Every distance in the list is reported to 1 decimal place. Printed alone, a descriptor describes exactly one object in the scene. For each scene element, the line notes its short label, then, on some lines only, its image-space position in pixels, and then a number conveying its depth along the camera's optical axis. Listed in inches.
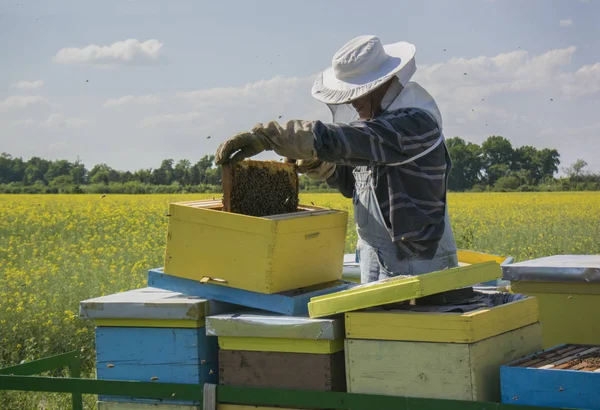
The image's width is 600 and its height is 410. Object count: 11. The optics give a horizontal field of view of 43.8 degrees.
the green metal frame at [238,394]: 101.9
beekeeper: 121.7
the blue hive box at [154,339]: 124.6
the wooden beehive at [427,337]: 103.2
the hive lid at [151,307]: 124.4
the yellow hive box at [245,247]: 122.0
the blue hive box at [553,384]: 96.8
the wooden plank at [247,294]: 121.7
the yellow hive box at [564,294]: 141.9
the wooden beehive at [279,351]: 113.3
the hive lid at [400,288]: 104.0
